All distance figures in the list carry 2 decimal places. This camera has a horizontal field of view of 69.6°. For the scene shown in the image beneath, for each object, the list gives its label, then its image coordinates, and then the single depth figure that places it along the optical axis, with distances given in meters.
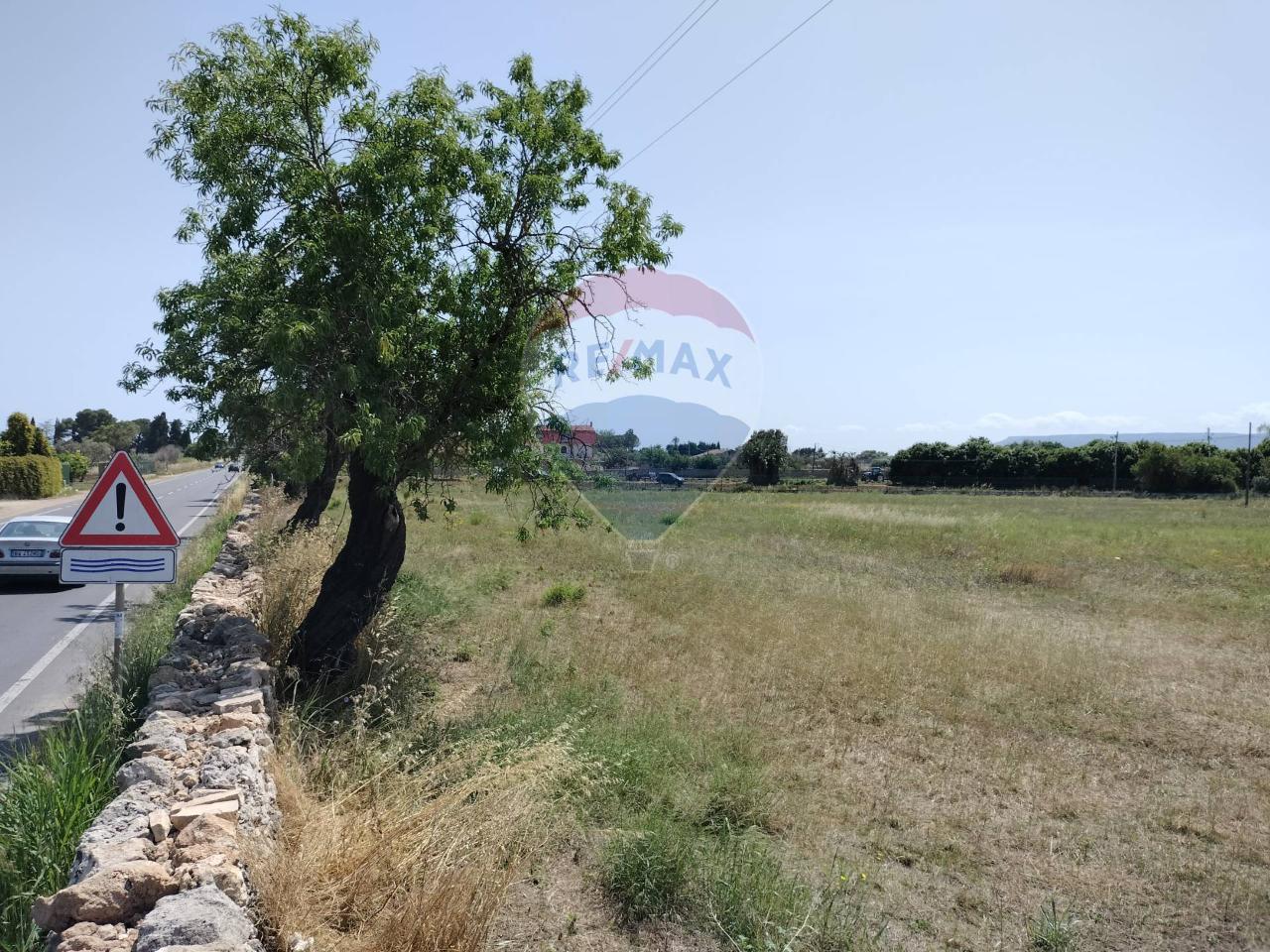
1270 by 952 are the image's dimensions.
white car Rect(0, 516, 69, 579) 15.90
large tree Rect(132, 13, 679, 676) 7.57
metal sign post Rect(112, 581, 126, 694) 6.56
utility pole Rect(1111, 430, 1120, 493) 65.31
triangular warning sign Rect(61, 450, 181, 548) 6.68
